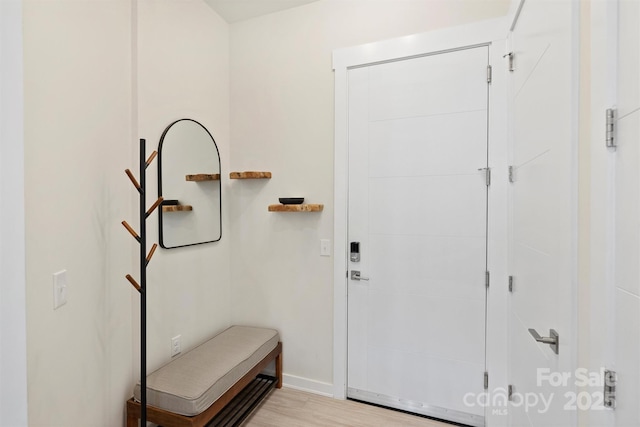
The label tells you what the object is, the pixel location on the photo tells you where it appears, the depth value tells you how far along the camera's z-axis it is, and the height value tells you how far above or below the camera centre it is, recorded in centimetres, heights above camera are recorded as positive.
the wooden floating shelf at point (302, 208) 217 +2
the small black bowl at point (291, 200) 222 +8
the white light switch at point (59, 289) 128 -34
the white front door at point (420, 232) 184 -14
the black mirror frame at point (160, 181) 185 +18
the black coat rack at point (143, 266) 140 -26
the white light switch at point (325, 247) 221 -27
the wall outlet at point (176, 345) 196 -89
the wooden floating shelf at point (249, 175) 228 +28
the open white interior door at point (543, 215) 93 -2
